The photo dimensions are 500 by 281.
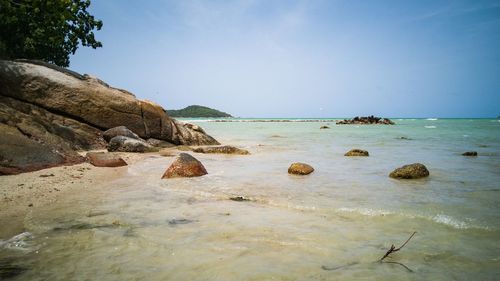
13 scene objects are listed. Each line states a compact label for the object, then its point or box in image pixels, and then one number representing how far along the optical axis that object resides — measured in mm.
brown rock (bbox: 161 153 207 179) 6758
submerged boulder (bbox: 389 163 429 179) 6930
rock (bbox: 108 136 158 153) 11086
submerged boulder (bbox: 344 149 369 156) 11195
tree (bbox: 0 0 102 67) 11727
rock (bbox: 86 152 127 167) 7988
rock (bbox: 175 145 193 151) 13391
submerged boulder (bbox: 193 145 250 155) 11977
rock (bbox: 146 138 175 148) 13533
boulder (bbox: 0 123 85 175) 6191
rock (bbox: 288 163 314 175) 7473
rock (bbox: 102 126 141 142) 11930
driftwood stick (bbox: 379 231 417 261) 2805
